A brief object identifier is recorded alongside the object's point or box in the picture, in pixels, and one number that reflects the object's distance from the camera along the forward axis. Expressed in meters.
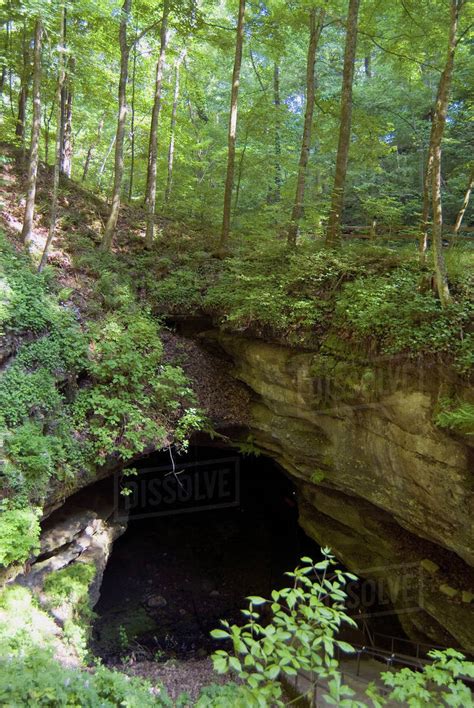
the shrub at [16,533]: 5.74
